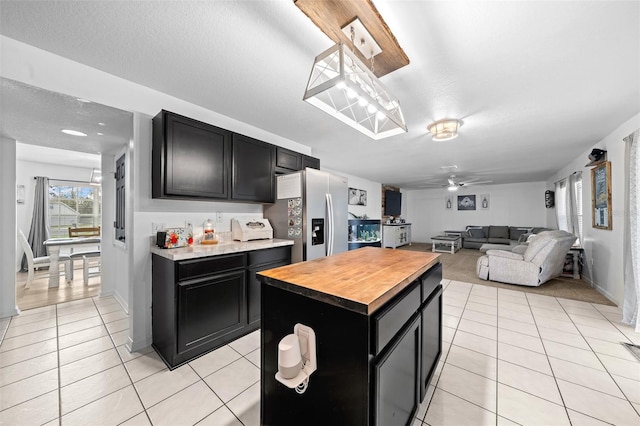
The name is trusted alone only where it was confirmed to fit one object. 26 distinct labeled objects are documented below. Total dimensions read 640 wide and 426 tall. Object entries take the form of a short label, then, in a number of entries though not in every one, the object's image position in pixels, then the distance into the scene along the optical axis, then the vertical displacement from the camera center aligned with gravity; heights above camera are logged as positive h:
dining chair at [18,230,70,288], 3.64 -0.79
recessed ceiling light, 2.48 +0.91
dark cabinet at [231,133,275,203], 2.59 +0.53
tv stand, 8.15 -0.75
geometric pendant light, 1.21 +0.79
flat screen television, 8.72 +0.43
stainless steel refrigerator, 2.75 +0.01
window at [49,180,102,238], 5.45 +0.23
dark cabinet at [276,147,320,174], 3.05 +0.76
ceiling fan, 6.95 +1.08
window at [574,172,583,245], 4.53 +0.26
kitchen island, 0.91 -0.57
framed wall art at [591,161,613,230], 3.22 +0.25
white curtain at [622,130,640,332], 2.45 -0.32
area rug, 3.45 -1.25
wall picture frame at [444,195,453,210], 9.54 +0.48
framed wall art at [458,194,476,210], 9.12 +0.46
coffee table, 7.33 -1.02
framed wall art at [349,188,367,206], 7.00 +0.54
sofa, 7.77 -0.75
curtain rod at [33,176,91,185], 5.39 +0.83
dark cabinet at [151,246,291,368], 1.89 -0.80
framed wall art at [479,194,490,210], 8.86 +0.46
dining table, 3.75 -0.62
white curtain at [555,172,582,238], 4.66 +0.21
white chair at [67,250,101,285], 4.00 -0.82
